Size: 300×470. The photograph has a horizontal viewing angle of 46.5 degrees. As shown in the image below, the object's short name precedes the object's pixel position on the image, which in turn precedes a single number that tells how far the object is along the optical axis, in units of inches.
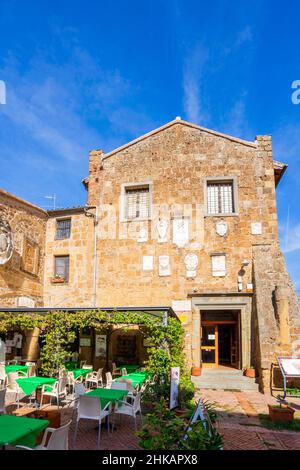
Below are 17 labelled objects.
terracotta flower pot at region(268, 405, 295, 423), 292.2
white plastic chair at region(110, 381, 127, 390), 309.1
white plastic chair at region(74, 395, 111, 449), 239.8
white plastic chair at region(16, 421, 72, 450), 157.1
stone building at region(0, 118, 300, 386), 533.3
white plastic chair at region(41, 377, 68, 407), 319.0
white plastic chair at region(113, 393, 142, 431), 260.7
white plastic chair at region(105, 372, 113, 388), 361.1
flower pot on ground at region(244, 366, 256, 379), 483.2
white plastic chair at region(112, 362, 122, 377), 461.3
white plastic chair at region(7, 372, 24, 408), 325.1
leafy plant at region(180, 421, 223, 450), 138.6
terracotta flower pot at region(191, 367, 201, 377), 502.9
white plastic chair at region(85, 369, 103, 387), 401.3
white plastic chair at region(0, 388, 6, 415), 252.5
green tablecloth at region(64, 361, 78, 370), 471.1
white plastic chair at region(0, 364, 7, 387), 389.7
